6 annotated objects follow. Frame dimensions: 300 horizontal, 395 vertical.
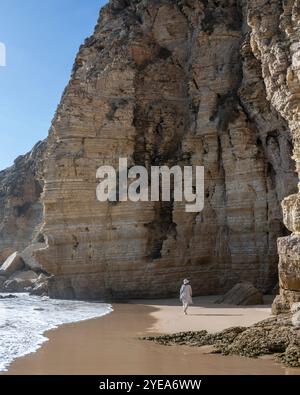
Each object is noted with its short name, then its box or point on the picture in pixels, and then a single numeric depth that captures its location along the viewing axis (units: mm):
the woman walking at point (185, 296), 16328
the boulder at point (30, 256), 40125
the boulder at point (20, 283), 37594
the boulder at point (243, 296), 17656
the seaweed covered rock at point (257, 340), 8865
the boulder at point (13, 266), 41500
